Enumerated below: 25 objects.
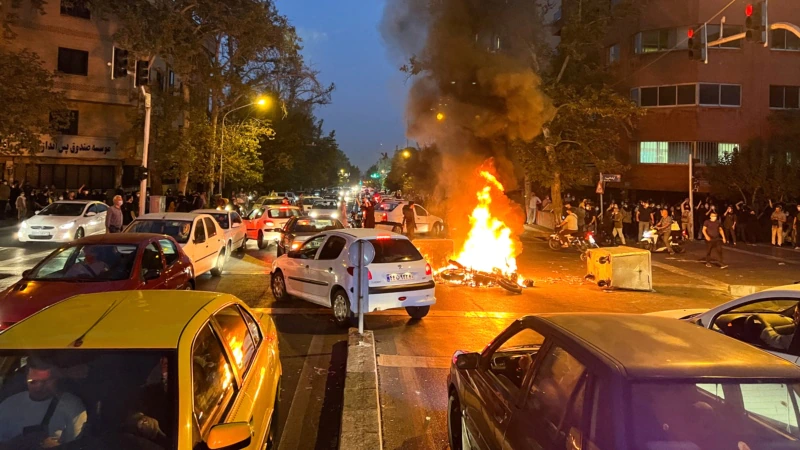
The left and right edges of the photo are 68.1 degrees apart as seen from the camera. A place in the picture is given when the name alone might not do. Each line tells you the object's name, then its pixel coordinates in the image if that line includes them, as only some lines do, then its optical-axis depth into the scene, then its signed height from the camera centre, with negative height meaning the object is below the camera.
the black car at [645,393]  2.56 -0.71
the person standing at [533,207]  33.71 +1.70
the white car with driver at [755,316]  5.12 -0.71
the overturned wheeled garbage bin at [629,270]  12.84 -0.65
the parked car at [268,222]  19.70 +0.24
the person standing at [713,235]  15.62 +0.19
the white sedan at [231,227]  15.91 +0.05
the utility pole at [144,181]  17.78 +1.36
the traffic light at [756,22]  12.09 +4.52
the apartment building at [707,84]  30.78 +8.37
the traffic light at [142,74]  15.89 +4.10
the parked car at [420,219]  24.94 +0.63
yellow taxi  2.83 -0.81
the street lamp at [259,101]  30.57 +6.64
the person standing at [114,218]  13.78 +0.17
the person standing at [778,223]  21.45 +0.75
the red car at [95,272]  6.30 -0.59
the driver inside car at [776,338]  4.96 -0.81
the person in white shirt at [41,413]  2.79 -0.93
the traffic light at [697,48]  14.00 +4.59
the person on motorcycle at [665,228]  19.50 +0.42
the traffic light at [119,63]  15.13 +4.16
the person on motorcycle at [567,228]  20.17 +0.33
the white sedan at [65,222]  17.48 +0.06
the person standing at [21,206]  23.73 +0.67
